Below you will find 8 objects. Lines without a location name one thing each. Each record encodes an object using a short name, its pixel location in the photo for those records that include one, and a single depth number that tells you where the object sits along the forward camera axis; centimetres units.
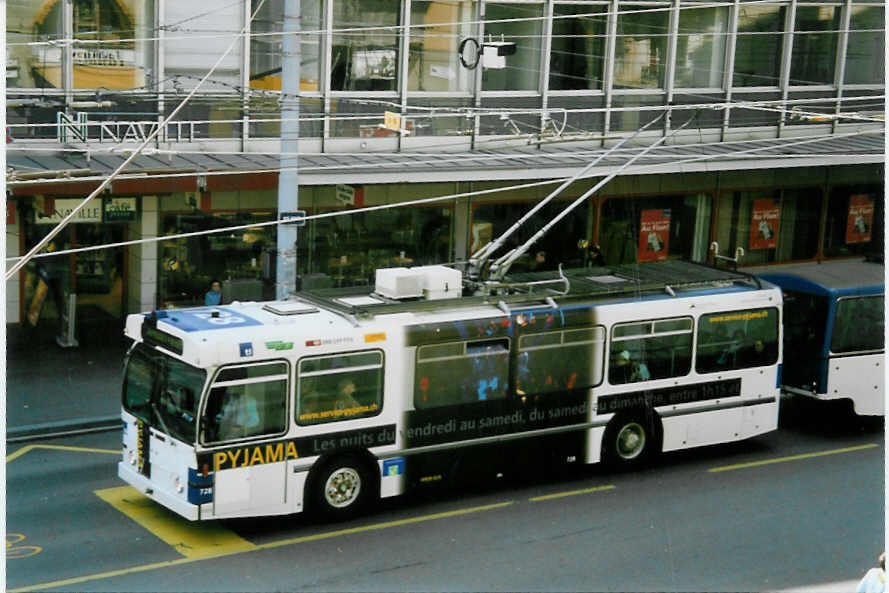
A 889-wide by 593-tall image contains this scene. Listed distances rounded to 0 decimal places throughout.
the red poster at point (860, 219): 3269
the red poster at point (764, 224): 3116
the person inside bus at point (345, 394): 1427
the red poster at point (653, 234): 2944
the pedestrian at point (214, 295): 2128
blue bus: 1850
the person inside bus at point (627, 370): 1620
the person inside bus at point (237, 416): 1359
